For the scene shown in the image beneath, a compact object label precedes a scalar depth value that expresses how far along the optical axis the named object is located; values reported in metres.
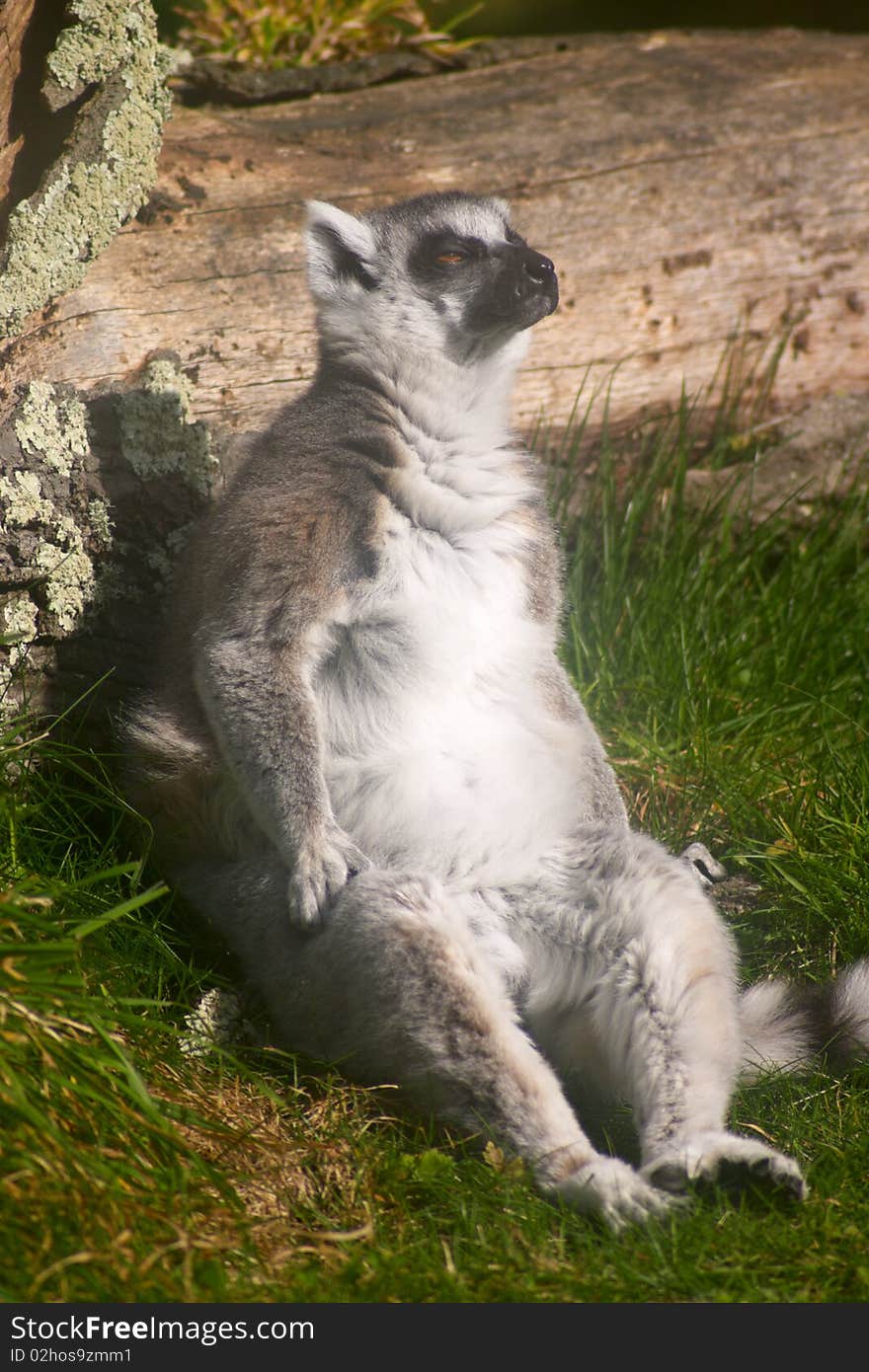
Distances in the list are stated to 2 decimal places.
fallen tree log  8.52
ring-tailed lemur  6.00
